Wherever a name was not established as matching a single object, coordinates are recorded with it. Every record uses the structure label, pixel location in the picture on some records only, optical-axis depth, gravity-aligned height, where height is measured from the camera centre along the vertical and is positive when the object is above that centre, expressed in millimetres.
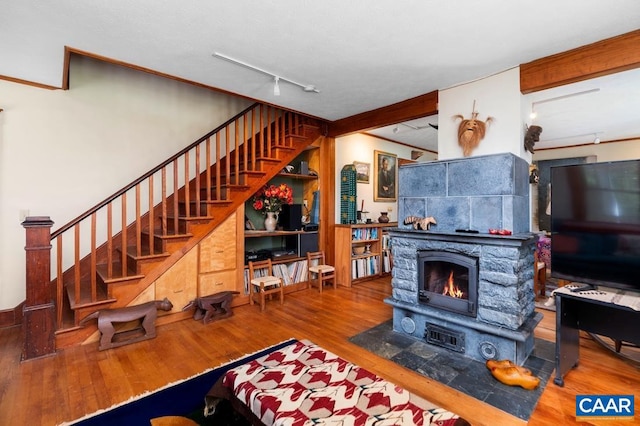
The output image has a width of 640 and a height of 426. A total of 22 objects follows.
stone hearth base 2275 -1018
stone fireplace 2318 -414
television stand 2010 -792
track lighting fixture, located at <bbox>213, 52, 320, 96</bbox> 2549 +1405
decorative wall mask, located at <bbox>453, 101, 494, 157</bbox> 2838 +823
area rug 1713 -1222
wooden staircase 2715 -55
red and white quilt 1240 -869
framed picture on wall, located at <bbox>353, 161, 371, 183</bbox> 5164 +794
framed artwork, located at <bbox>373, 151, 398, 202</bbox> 5582 +772
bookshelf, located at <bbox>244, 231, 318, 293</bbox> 4160 -542
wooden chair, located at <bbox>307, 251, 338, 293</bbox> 4211 -803
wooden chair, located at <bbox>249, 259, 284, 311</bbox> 3555 -838
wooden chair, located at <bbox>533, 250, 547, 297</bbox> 4037 -943
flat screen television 1905 -65
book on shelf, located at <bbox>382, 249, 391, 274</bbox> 5195 -834
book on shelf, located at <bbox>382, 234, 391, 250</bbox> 5215 -501
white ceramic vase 4070 -101
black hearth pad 1921 -1219
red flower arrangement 4020 +240
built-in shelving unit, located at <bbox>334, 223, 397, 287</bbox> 4523 -641
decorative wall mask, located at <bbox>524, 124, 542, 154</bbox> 2693 +745
